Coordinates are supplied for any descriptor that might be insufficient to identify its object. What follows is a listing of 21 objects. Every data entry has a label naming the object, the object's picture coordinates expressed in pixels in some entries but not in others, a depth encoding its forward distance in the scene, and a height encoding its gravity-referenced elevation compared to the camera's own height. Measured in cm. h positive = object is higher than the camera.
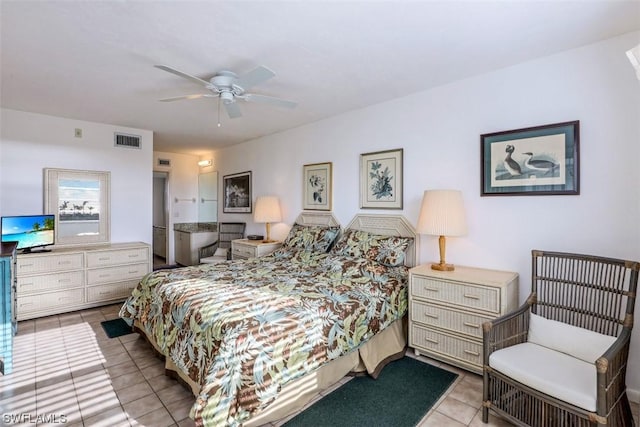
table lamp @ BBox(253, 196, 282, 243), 452 +0
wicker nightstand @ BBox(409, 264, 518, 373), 229 -77
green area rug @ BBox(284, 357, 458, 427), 191 -131
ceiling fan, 222 +99
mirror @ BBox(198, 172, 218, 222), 649 +26
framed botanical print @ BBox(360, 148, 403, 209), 333 +35
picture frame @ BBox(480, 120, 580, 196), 230 +40
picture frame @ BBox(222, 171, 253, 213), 545 +31
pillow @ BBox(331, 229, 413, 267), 300 -39
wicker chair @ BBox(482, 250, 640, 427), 154 -80
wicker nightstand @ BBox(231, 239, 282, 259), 429 -55
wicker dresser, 353 -85
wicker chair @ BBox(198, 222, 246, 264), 545 -46
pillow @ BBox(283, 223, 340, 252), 370 -35
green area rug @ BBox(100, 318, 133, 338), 320 -129
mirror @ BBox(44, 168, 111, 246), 398 +7
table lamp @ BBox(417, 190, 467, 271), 259 -6
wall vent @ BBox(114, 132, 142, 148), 445 +103
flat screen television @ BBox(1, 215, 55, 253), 346 -26
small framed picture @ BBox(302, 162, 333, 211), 404 +32
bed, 163 -75
